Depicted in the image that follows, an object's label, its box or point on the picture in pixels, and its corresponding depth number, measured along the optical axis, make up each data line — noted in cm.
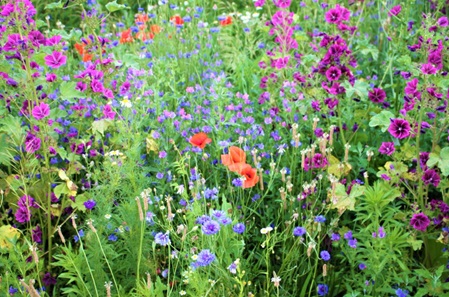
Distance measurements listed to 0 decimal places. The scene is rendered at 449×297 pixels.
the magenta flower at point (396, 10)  323
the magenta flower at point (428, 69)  230
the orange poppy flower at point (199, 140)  282
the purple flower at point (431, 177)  243
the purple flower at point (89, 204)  250
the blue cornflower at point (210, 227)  197
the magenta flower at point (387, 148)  256
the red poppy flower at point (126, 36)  408
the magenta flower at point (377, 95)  290
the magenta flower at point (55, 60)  253
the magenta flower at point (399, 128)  245
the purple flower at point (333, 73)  275
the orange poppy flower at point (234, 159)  259
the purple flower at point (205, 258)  196
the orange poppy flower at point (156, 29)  409
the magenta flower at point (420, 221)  237
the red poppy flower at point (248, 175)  257
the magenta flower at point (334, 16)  292
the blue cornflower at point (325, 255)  226
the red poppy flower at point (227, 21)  431
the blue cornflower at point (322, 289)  240
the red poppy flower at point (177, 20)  409
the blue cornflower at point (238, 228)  221
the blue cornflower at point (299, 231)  226
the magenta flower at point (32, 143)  244
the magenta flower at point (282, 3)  319
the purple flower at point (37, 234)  257
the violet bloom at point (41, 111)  240
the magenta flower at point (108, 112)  263
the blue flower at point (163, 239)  200
